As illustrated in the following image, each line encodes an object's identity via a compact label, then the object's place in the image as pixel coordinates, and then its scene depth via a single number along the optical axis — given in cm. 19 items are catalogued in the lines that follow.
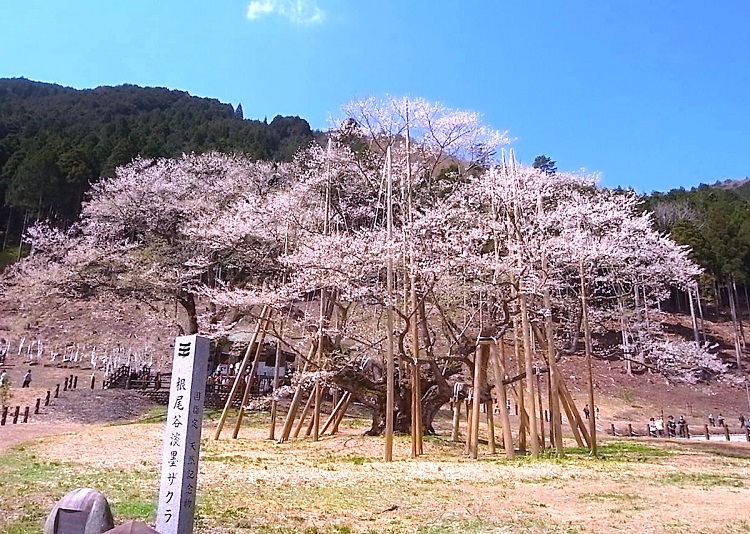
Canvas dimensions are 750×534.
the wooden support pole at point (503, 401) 1178
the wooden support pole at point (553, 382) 1213
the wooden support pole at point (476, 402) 1185
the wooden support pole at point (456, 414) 1390
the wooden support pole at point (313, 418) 1520
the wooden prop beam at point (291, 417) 1469
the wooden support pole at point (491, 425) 1320
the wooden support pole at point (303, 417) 1528
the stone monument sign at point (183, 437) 450
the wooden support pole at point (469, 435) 1236
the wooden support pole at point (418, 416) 1202
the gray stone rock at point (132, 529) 273
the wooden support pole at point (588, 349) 1253
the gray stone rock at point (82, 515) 365
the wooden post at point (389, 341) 1118
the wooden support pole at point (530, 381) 1175
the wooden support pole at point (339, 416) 1629
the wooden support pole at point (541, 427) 1371
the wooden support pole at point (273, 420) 1451
